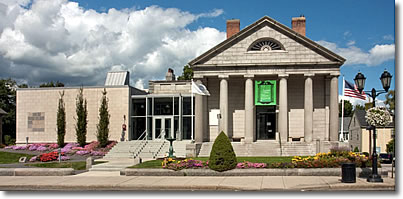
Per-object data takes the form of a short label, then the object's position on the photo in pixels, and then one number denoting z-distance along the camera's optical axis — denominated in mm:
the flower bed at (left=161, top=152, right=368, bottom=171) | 19266
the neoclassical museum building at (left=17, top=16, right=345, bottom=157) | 32594
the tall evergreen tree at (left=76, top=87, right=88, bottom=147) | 36906
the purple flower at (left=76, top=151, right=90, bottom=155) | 33500
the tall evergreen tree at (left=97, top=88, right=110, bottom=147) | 36094
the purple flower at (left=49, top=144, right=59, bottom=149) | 37131
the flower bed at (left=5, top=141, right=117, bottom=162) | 33719
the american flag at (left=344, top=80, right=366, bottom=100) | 29172
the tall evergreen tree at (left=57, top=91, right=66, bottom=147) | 37250
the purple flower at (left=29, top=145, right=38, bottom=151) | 36791
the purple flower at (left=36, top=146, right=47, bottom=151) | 36375
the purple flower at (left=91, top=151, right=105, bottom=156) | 33344
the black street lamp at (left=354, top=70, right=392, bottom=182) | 16250
